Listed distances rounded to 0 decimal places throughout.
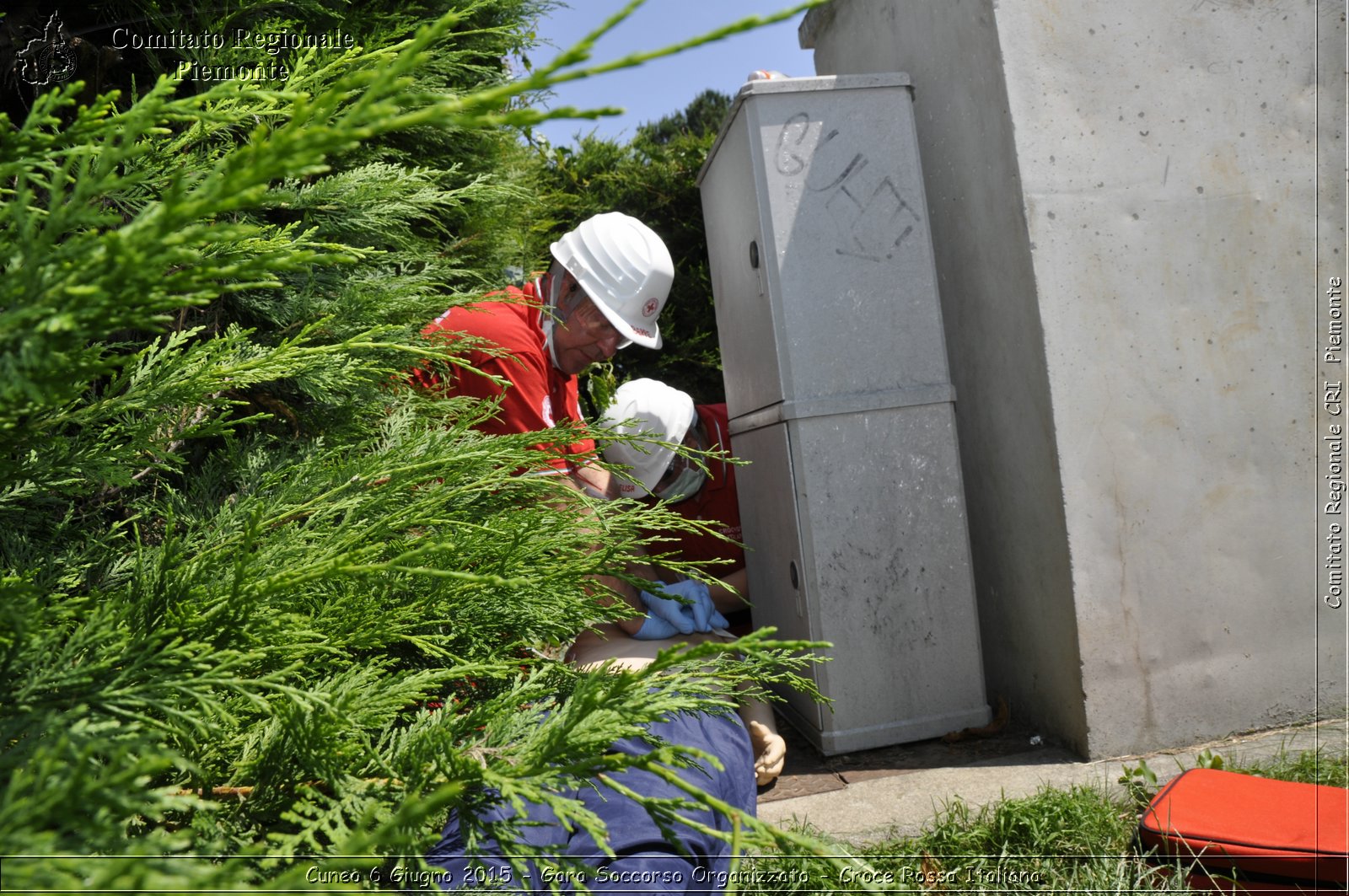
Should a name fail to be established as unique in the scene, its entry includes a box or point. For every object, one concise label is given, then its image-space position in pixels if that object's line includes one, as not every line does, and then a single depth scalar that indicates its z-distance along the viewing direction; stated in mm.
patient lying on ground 3100
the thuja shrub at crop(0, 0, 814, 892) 721
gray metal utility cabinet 3338
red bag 2172
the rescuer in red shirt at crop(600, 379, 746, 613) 3664
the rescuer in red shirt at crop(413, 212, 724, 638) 3234
